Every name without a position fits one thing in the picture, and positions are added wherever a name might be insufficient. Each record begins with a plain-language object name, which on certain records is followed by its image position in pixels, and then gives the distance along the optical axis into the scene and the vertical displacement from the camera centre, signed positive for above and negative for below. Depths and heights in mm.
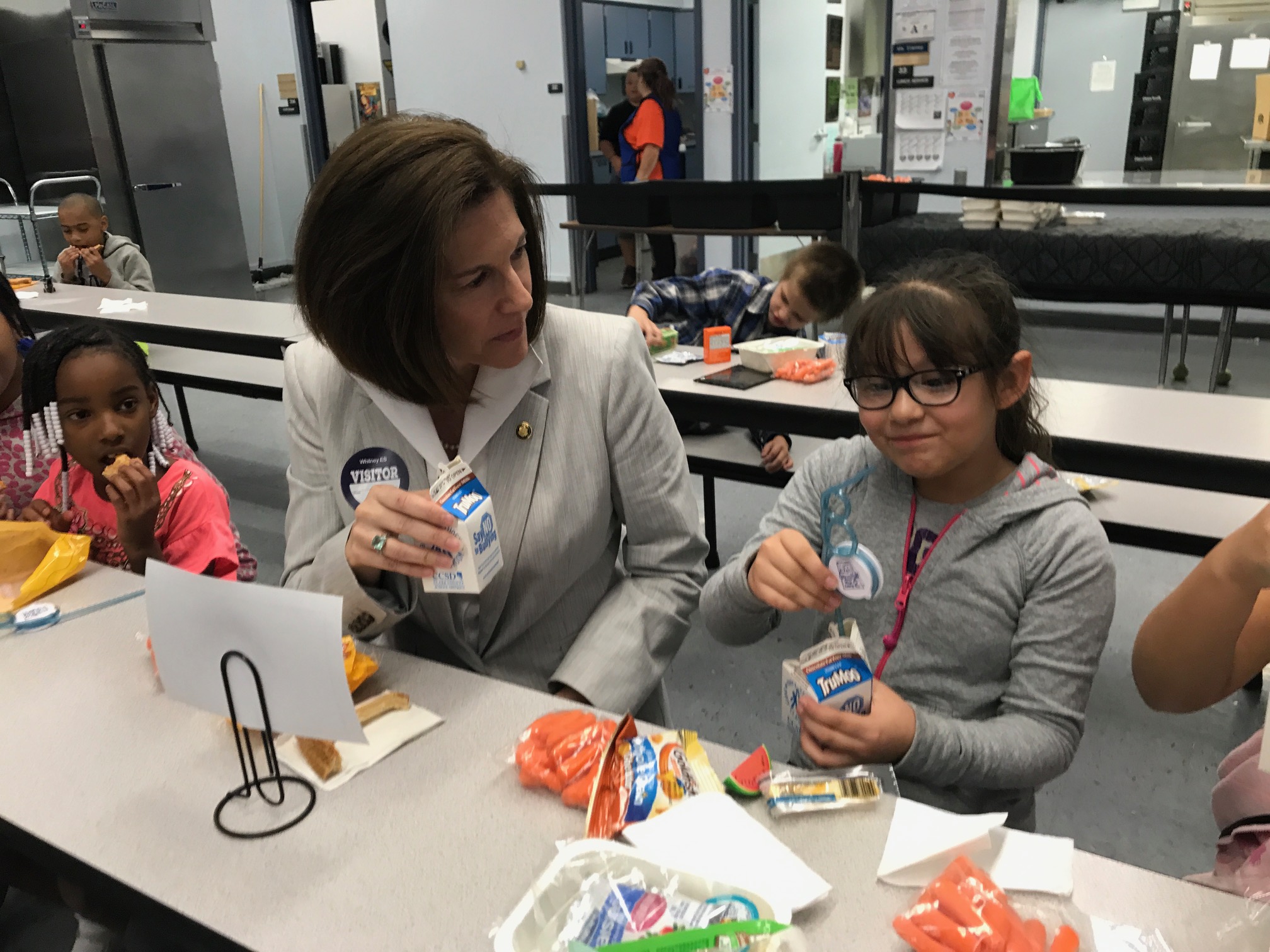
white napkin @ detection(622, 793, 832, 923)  750 -572
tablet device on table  2439 -622
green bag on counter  6223 +140
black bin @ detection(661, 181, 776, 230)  4652 -358
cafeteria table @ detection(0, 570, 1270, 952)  740 -586
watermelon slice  861 -570
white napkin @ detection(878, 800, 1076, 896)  757 -574
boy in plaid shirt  2900 -535
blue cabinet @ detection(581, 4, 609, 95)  7586 +731
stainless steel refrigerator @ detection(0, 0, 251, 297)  6527 +271
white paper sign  809 -426
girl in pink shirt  1613 -497
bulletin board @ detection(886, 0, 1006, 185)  5867 +233
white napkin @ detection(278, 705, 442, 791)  929 -583
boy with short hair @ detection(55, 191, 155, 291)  4582 -463
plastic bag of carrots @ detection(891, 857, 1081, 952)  665 -550
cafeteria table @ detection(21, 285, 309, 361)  2854 -533
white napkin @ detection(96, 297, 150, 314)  3443 -533
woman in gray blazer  1053 -354
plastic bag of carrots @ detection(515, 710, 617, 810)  871 -561
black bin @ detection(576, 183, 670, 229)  5188 -370
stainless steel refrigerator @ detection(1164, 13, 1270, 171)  7547 +82
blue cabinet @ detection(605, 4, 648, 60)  7938 +862
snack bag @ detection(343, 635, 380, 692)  1056 -560
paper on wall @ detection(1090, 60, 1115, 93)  8422 +364
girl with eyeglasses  1010 -484
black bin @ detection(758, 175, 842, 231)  4324 -325
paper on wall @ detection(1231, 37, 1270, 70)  7379 +445
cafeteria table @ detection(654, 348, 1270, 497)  1701 -603
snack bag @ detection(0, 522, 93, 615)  1329 -550
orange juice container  2717 -584
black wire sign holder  858 -582
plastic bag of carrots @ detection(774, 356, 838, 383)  2473 -609
